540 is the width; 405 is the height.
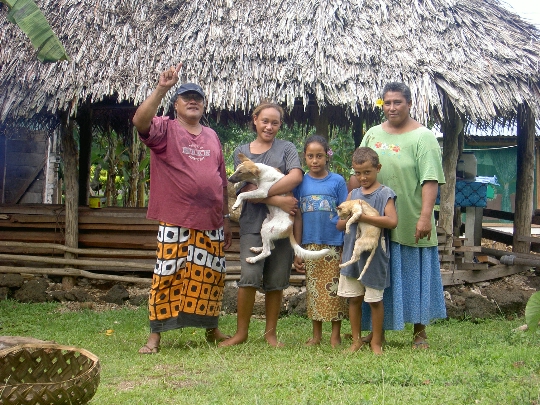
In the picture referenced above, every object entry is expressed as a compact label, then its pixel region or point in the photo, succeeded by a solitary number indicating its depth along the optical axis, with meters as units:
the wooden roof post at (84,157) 9.77
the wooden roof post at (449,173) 7.92
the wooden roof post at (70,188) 8.15
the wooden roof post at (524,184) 8.70
